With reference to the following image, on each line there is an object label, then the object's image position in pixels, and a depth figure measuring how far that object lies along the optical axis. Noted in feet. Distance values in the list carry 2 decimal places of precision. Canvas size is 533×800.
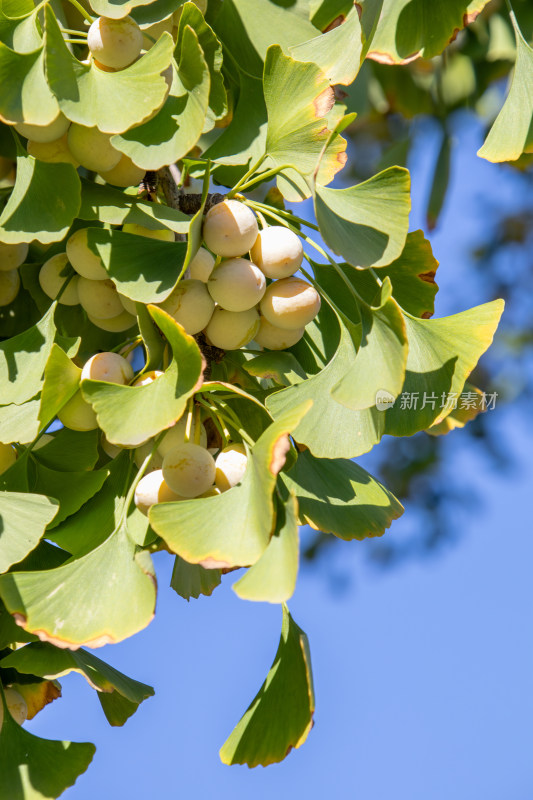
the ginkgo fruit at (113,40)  5.55
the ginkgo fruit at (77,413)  5.57
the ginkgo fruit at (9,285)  5.81
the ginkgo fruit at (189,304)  5.55
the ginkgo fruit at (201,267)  5.56
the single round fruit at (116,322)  5.71
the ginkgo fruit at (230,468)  5.53
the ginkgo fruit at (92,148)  5.56
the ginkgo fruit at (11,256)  5.77
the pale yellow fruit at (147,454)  5.60
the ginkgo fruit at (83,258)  5.57
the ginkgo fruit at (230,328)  5.61
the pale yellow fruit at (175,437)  5.56
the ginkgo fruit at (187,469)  5.48
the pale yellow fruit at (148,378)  5.54
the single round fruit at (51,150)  5.60
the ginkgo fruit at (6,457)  5.69
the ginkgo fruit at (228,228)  5.53
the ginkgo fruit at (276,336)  5.67
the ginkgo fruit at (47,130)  5.54
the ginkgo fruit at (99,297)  5.64
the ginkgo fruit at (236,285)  5.55
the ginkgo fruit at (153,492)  5.53
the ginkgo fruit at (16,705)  5.77
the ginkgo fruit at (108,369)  5.57
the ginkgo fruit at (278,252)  5.59
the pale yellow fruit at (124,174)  5.63
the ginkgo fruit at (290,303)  5.60
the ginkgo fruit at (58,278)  5.71
